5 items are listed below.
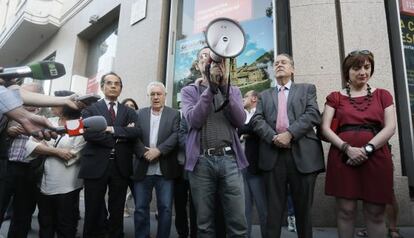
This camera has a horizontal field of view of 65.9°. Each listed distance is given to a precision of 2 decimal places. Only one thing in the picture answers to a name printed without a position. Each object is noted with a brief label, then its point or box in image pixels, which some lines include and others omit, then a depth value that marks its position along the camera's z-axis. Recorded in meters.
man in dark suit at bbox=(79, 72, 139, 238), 3.37
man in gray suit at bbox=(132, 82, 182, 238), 3.46
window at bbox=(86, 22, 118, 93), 9.00
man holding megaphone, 2.46
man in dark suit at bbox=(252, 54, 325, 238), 2.83
